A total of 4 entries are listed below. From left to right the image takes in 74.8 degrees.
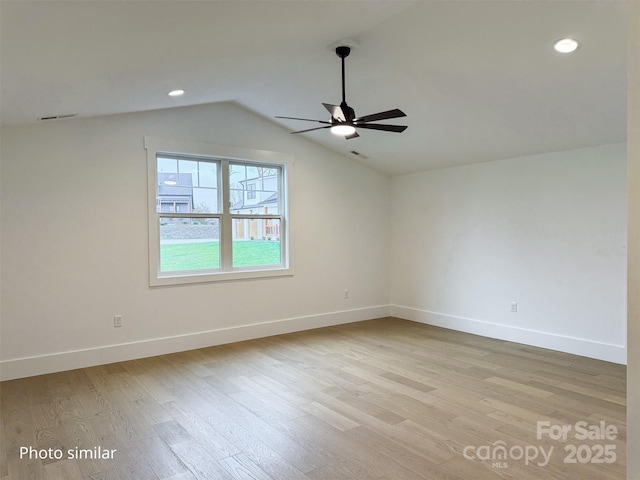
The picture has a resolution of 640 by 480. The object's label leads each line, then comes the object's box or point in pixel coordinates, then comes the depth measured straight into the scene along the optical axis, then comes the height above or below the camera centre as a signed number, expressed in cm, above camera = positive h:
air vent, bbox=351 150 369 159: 612 +120
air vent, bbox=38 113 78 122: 381 +113
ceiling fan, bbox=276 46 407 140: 323 +92
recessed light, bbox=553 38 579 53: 291 +134
